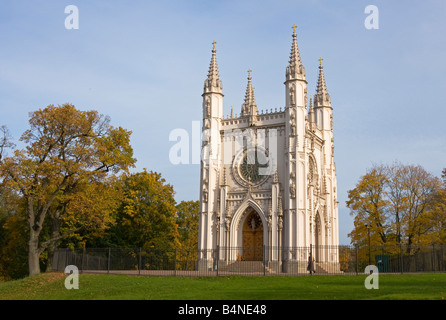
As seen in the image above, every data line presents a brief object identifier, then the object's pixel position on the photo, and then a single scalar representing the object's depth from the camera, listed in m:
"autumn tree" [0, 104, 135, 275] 30.98
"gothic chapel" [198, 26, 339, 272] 38.81
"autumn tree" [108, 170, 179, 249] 47.62
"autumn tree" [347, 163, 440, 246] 42.56
